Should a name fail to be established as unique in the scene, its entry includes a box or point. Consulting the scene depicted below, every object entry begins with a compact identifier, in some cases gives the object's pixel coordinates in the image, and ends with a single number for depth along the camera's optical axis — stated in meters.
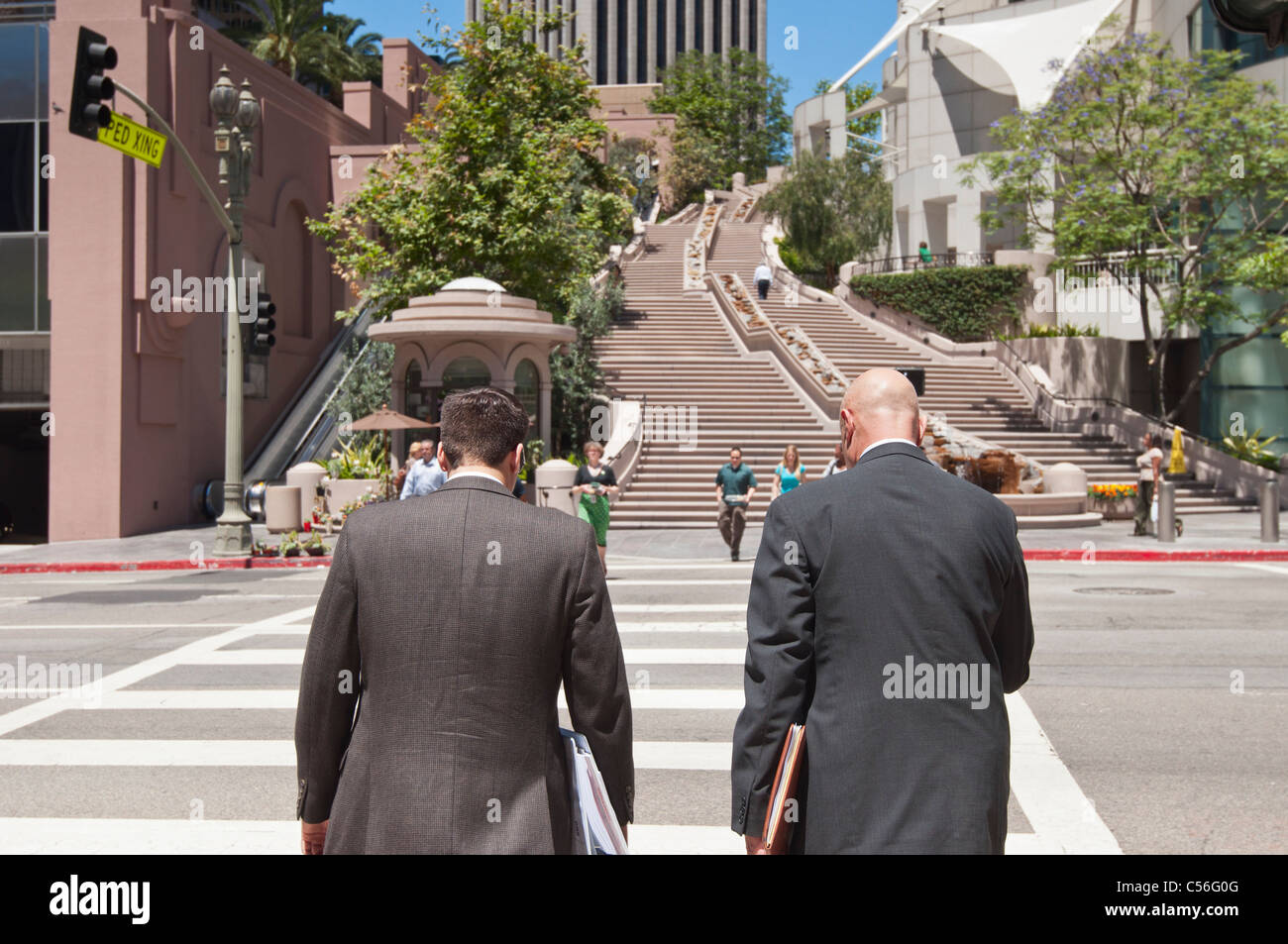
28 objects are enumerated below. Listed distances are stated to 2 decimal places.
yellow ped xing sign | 16.02
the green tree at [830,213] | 50.44
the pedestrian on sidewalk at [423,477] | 12.64
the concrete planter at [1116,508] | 24.59
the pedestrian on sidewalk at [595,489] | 13.37
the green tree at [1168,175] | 27.72
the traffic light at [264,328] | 19.42
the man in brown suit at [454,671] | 3.06
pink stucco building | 23.64
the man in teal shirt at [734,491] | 17.00
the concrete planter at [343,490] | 24.16
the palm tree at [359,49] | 46.19
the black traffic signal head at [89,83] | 14.67
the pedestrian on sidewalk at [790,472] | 16.86
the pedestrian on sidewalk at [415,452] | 13.57
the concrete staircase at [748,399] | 26.08
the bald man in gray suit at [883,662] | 3.06
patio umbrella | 23.08
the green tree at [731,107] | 81.56
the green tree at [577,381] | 29.86
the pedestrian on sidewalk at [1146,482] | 21.00
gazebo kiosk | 24.22
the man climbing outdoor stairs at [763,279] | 42.81
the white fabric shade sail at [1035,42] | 44.62
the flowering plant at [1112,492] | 24.58
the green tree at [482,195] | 27.70
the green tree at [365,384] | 29.05
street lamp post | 19.31
